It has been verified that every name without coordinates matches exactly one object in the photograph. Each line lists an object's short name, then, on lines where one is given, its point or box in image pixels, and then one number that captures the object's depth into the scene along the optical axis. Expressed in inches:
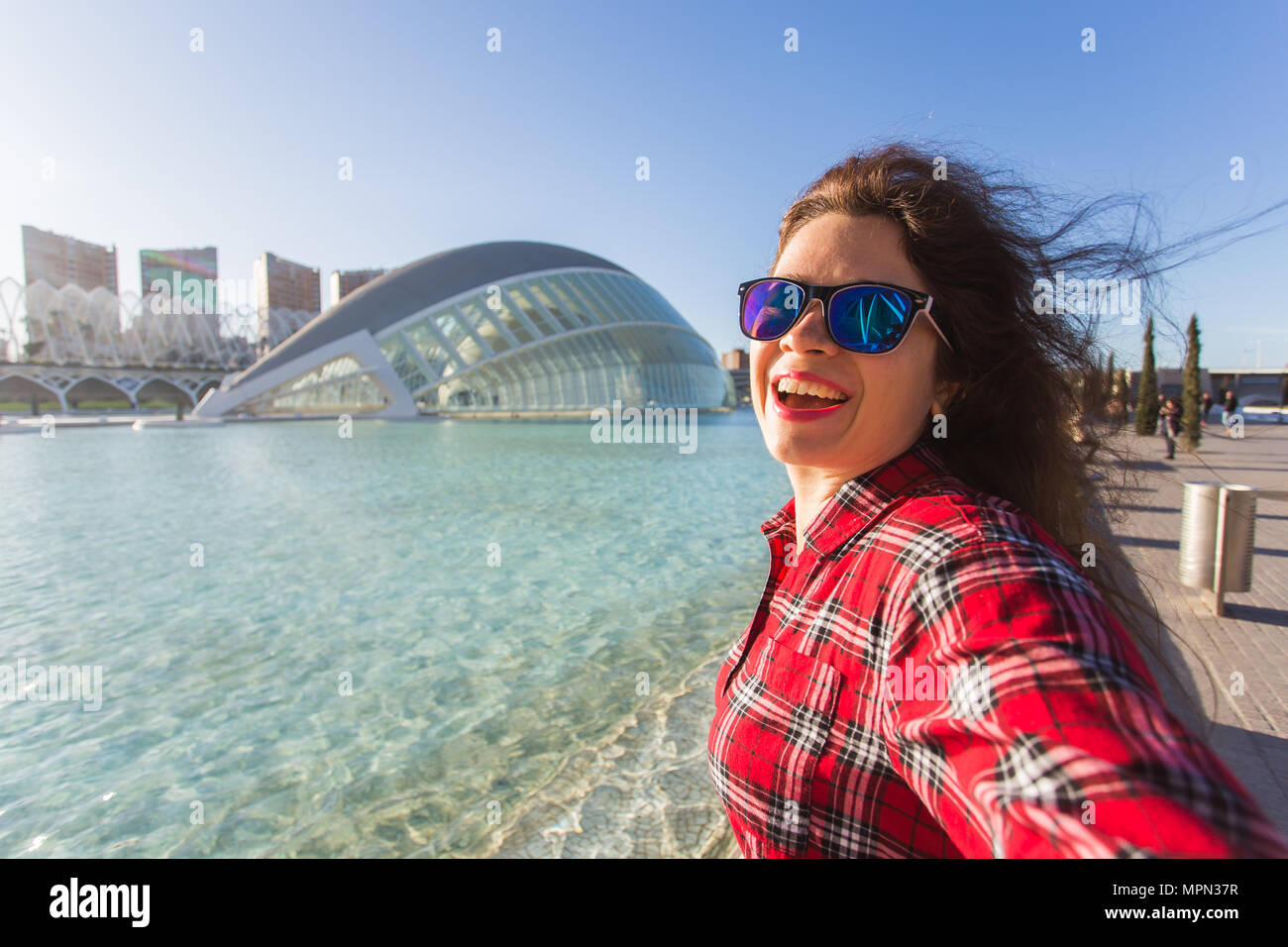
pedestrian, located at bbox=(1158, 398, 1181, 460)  676.6
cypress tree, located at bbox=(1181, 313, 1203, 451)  647.1
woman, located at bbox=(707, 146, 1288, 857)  24.5
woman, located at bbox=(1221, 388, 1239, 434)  1154.7
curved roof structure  1456.7
